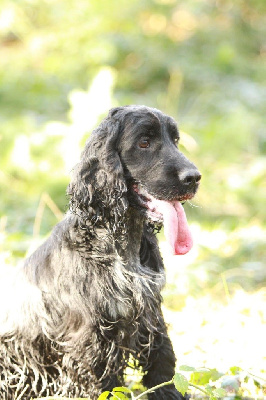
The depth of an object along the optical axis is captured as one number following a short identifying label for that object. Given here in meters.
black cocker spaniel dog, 7.48
